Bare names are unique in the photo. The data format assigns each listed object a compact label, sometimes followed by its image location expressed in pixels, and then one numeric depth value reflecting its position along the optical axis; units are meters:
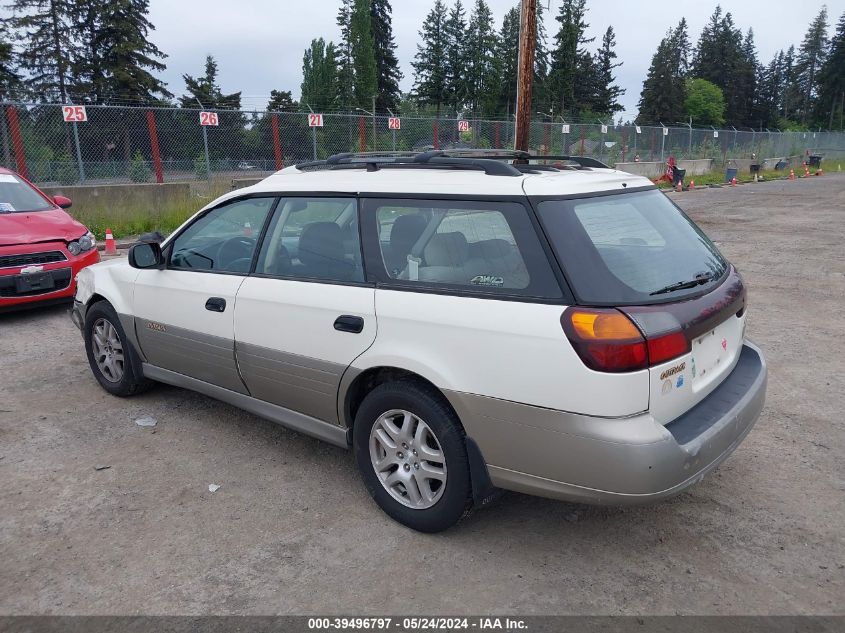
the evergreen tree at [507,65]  75.25
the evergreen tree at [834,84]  100.81
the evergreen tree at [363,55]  66.94
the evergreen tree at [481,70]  73.00
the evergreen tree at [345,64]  69.12
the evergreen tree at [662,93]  88.69
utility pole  13.88
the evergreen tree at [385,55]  73.81
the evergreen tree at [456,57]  74.19
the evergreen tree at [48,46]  44.00
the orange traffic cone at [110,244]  10.76
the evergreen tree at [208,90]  57.44
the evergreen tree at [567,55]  72.94
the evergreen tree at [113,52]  43.78
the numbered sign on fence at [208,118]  16.89
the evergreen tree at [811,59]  117.56
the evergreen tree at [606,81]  85.75
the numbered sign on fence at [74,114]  14.70
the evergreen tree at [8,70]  41.62
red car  6.83
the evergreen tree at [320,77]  68.31
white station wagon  2.67
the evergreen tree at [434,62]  74.75
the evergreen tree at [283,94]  64.24
